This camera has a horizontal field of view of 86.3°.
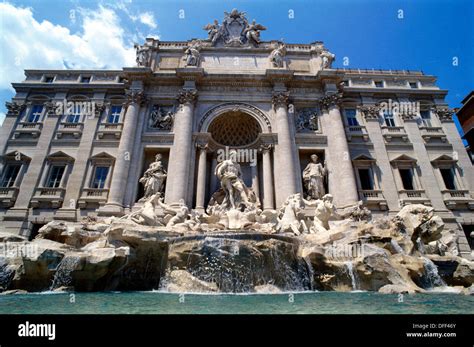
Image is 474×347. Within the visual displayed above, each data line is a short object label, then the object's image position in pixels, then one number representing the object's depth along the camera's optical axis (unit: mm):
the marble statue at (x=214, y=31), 21562
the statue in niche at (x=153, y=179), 16141
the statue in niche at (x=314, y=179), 16594
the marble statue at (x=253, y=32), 21500
